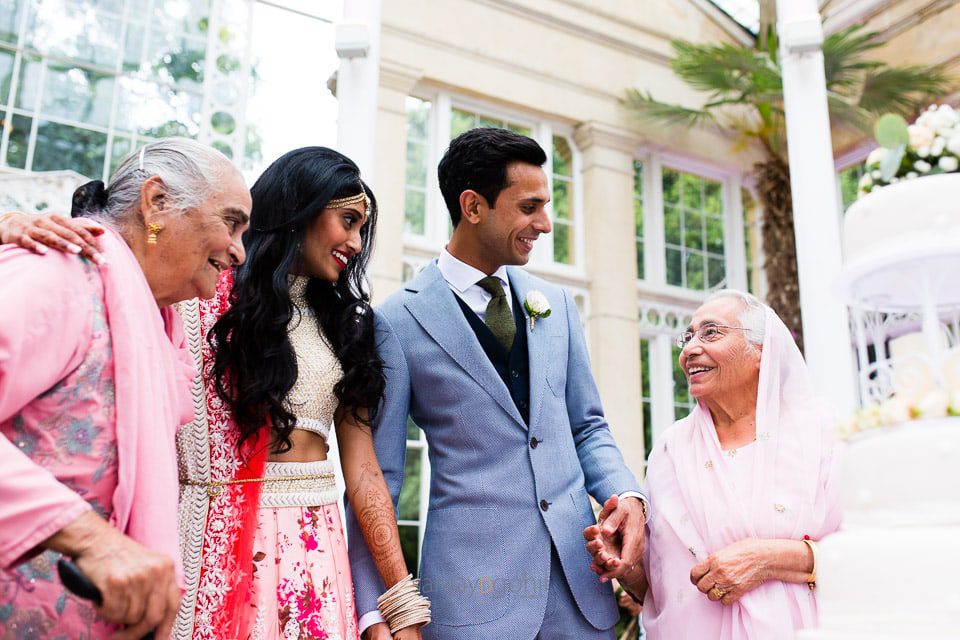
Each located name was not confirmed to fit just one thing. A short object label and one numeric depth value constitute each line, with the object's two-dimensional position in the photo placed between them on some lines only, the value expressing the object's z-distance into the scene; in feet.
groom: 8.03
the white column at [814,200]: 19.06
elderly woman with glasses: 8.44
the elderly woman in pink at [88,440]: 4.54
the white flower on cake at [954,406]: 6.42
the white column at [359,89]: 17.72
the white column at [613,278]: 30.01
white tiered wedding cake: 6.06
